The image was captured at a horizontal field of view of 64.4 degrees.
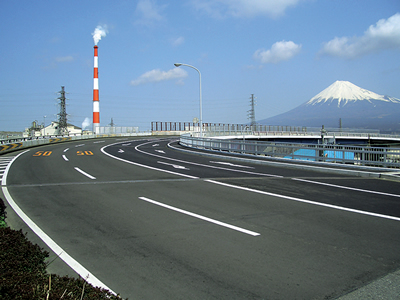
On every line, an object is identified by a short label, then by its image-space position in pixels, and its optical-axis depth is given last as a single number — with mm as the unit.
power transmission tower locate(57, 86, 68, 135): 76731
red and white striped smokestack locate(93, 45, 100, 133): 70125
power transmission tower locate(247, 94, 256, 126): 95688
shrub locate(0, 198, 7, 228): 6335
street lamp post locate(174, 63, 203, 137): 34344
